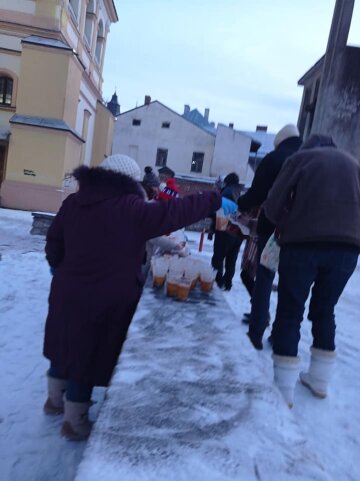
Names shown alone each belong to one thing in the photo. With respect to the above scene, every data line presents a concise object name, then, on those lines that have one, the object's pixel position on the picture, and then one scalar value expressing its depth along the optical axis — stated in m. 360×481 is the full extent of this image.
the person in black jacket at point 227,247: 5.79
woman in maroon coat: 2.22
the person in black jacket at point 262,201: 3.36
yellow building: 15.84
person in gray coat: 2.54
